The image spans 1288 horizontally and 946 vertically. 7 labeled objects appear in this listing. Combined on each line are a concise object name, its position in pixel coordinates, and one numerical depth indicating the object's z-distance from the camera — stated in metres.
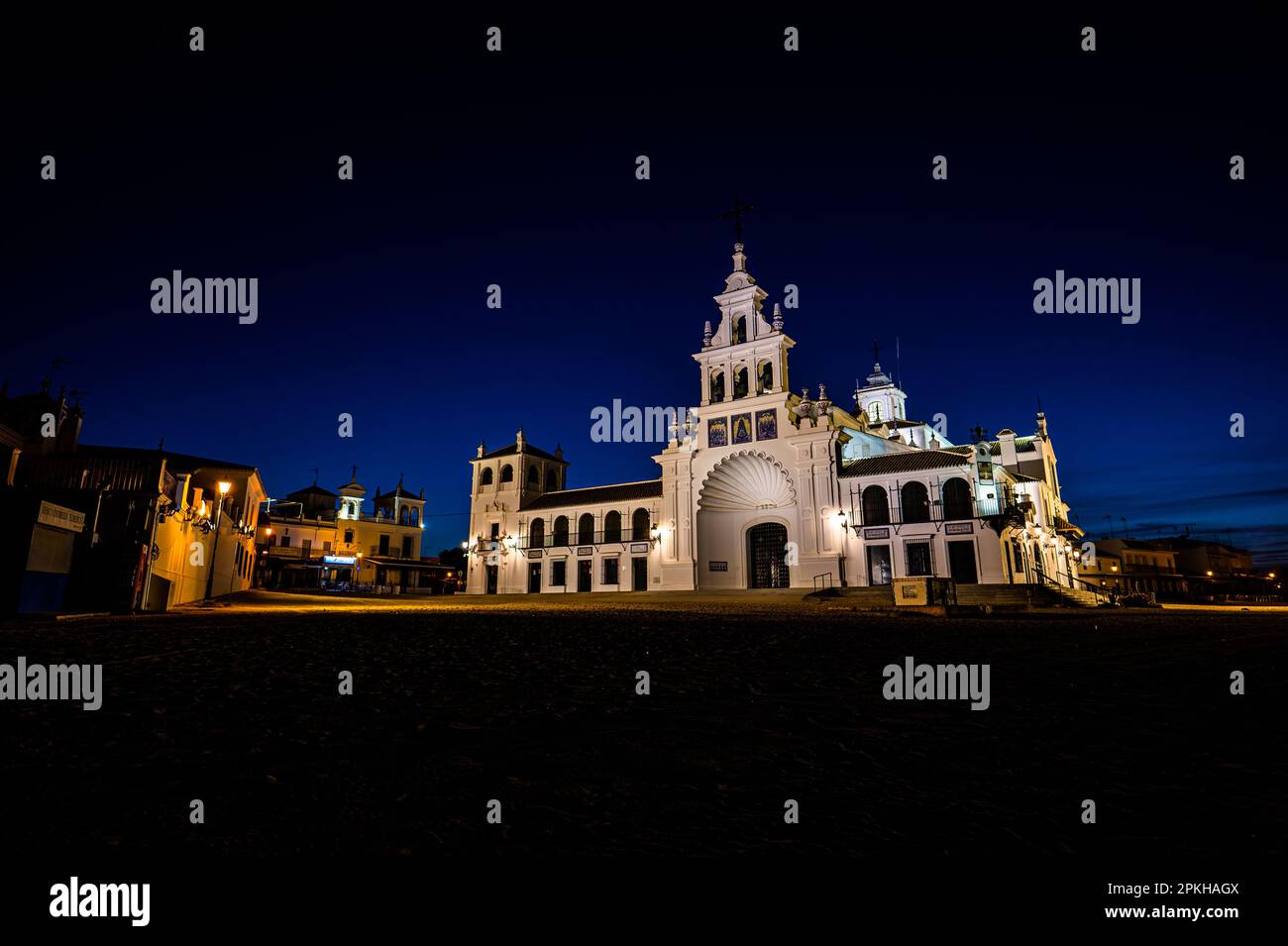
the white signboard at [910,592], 21.45
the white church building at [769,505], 31.62
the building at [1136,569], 53.75
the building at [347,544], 49.78
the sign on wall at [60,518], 14.27
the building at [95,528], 14.26
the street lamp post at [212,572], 25.16
